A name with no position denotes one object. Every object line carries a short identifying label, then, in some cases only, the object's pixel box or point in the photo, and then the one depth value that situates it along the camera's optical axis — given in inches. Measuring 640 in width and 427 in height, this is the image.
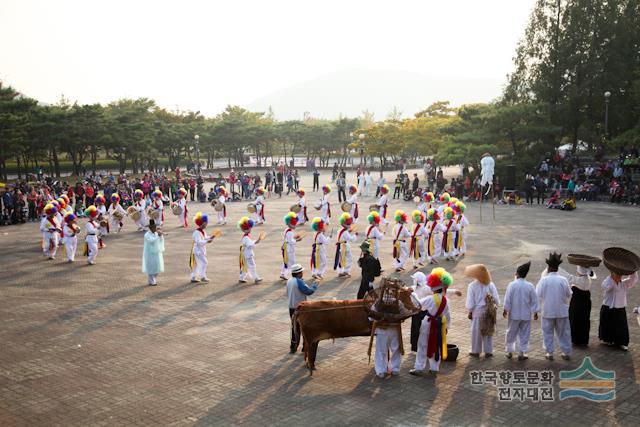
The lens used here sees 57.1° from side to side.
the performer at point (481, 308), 378.6
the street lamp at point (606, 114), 1403.1
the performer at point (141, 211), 951.0
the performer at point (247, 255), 575.5
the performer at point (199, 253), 593.3
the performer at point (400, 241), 627.8
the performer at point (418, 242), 659.0
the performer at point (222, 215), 996.8
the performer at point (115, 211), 888.1
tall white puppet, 1073.3
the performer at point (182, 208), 960.8
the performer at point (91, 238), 690.2
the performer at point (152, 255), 584.4
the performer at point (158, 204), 965.8
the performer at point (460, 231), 692.1
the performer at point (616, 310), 391.2
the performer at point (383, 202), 914.1
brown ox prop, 359.6
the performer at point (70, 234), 702.5
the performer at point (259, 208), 1006.4
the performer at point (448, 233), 686.5
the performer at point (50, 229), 733.3
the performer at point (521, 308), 376.5
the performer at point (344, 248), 604.3
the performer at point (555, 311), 379.6
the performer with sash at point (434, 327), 354.3
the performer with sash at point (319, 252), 596.4
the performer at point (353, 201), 932.6
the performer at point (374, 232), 608.4
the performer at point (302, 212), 966.3
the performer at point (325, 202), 937.5
